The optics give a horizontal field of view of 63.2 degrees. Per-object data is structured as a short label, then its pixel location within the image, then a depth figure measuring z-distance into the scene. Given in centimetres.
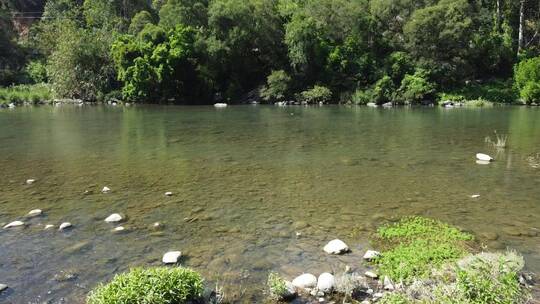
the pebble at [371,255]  805
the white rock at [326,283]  684
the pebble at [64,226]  984
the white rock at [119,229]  972
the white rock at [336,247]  843
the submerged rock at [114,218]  1033
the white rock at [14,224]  998
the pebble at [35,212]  1085
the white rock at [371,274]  736
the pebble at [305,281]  700
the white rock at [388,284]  694
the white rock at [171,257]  809
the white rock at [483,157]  1723
